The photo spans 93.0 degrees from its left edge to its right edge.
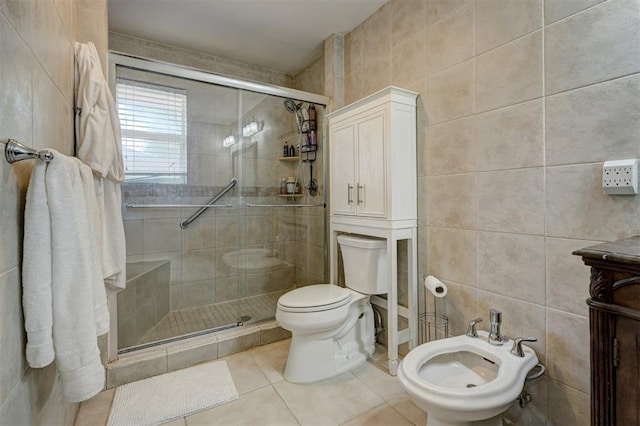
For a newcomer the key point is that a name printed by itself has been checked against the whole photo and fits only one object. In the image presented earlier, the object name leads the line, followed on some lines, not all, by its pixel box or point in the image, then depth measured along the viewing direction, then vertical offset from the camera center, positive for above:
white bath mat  1.50 -1.00
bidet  1.05 -0.67
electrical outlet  1.02 +0.10
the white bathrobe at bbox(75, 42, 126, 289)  1.37 +0.30
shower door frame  1.81 +0.93
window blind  2.07 +0.61
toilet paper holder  1.75 -0.69
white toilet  1.76 -0.65
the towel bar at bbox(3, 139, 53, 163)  0.77 +0.16
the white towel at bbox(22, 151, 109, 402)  0.84 -0.19
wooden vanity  0.72 -0.32
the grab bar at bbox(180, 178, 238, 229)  2.53 +0.05
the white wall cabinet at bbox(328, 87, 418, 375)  1.76 +0.18
